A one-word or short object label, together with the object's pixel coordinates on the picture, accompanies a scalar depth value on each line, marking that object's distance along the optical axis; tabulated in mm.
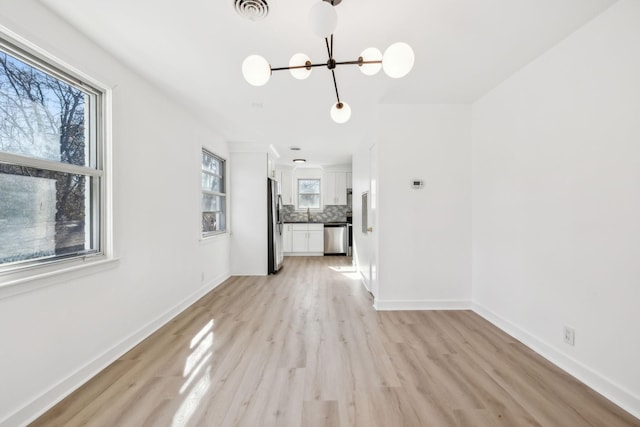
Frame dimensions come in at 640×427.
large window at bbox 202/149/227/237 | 3939
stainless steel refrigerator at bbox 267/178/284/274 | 4852
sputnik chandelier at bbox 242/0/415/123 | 1144
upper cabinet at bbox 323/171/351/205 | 7246
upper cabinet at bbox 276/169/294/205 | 7238
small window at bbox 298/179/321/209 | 7480
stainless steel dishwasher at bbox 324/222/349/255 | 7020
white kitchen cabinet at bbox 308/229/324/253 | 7035
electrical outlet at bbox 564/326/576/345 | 1891
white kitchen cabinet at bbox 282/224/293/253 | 7039
